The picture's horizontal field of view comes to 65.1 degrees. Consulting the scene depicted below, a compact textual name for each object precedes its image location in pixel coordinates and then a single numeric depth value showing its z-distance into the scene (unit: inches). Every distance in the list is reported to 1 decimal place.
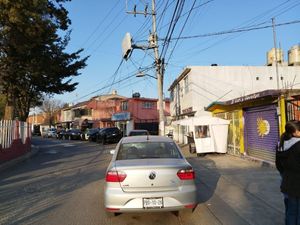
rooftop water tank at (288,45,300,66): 753.6
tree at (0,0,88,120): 499.0
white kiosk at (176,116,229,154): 473.7
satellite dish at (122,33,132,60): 693.9
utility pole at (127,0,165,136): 668.8
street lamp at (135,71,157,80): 735.4
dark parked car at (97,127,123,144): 921.6
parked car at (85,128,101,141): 1089.6
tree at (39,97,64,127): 2691.0
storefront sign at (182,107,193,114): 717.5
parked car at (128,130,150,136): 570.6
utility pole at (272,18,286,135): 320.3
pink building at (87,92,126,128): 1621.8
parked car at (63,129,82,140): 1285.8
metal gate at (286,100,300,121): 314.0
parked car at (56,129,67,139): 1411.1
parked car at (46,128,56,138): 1680.2
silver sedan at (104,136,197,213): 153.7
